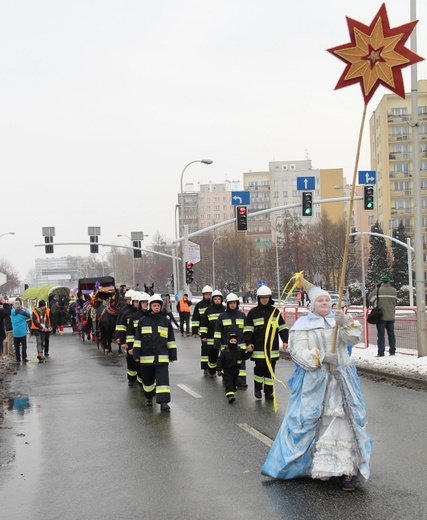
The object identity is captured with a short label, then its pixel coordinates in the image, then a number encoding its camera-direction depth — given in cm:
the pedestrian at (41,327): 2084
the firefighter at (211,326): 1492
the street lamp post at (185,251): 3829
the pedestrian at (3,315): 1791
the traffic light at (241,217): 3128
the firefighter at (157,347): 1101
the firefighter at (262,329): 1148
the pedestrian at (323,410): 626
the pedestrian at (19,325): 2020
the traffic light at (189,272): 3731
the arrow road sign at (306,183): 2851
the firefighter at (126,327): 1455
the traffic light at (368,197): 2816
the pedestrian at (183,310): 2964
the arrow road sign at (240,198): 3177
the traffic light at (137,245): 5122
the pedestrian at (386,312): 1703
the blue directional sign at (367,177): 2786
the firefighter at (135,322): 1260
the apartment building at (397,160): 8731
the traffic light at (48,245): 4778
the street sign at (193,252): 3816
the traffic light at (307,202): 2927
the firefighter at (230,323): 1260
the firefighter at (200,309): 1661
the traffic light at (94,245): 4678
